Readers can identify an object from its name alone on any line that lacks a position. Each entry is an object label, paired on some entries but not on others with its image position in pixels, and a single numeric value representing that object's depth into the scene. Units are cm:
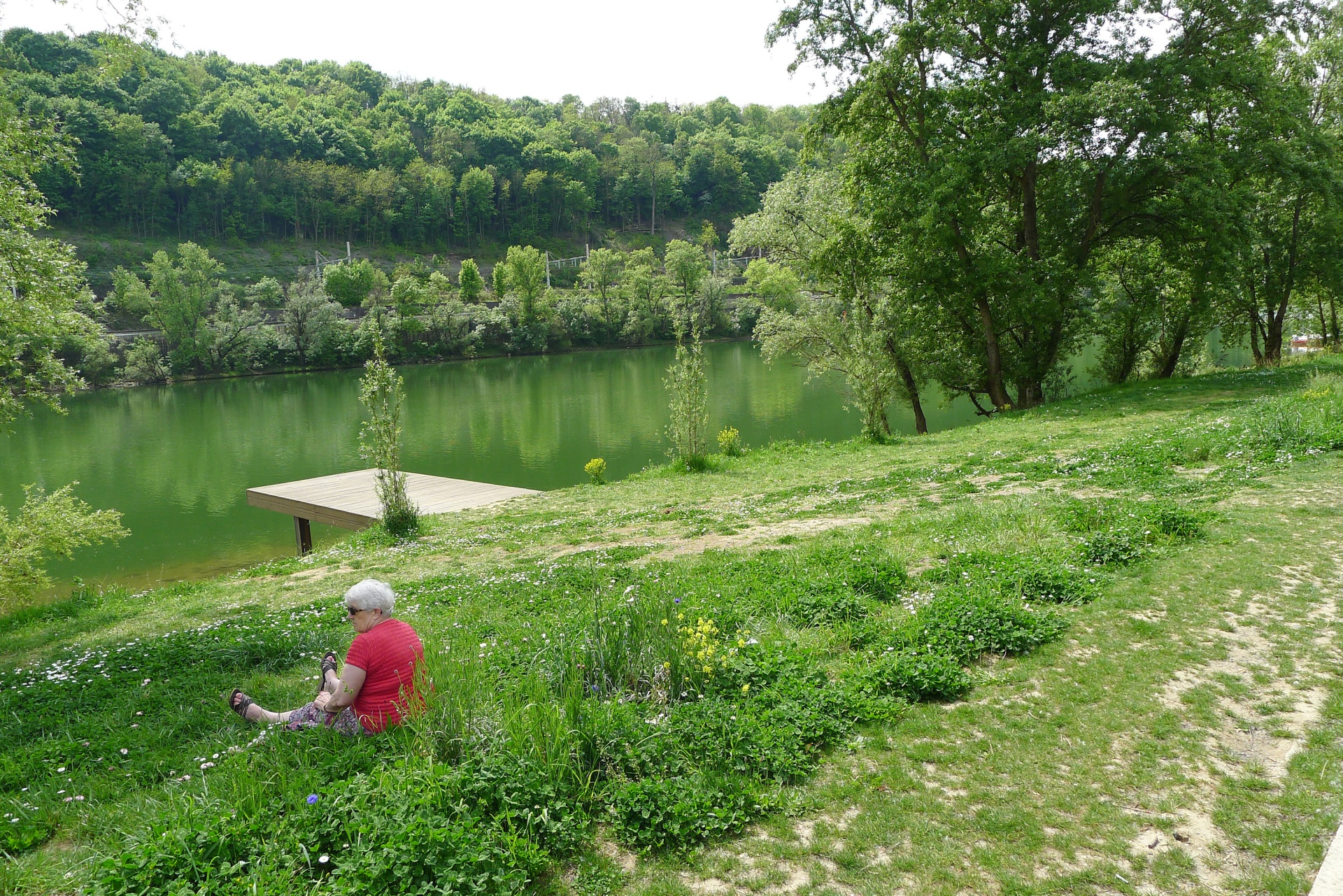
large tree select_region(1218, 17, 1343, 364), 1786
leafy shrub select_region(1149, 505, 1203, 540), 713
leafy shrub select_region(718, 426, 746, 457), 2022
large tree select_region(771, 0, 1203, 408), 1842
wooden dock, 1691
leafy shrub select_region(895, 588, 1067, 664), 529
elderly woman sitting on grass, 445
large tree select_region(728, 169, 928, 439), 1953
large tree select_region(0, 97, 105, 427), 1195
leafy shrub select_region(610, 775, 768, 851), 358
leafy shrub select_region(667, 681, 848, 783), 408
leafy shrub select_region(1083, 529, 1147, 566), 677
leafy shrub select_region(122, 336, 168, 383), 5878
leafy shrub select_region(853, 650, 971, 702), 478
